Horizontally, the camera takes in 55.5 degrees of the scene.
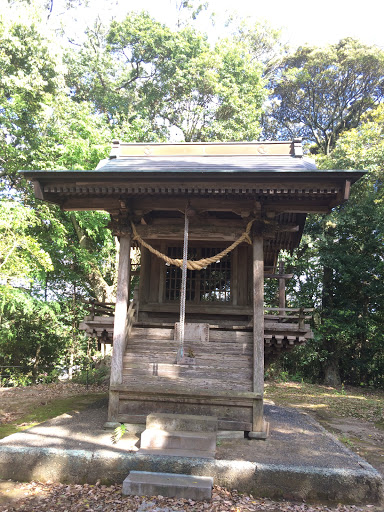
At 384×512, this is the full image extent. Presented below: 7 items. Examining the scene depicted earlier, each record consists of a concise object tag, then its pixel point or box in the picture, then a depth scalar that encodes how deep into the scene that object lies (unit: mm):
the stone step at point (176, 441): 5281
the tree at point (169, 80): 20203
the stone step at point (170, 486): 4473
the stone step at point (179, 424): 5680
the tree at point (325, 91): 21109
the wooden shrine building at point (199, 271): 6281
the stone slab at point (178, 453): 5035
